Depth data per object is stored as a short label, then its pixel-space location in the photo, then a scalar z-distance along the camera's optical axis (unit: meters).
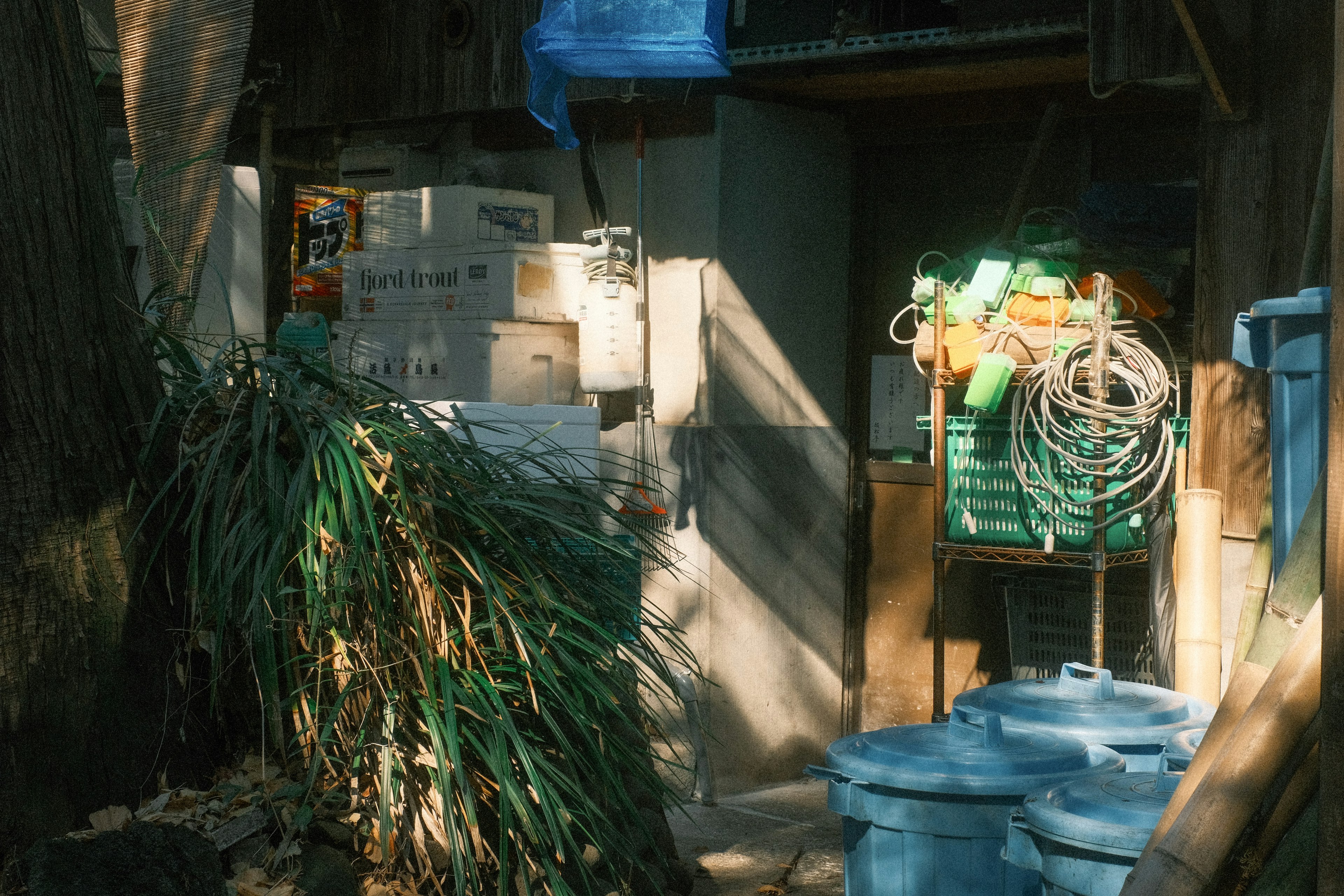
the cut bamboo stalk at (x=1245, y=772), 2.21
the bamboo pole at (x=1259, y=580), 4.52
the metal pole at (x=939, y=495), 5.78
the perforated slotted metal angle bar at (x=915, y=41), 5.66
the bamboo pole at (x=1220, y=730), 2.40
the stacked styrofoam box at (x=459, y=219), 6.88
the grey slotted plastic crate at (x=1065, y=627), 6.44
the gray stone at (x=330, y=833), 3.34
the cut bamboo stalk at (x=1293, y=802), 2.21
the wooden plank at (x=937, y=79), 6.10
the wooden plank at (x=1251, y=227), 4.98
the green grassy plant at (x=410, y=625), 3.27
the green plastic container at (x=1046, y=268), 5.71
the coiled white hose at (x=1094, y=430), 5.34
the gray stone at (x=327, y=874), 3.24
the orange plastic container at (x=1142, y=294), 5.73
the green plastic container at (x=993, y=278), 5.75
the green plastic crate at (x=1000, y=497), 5.66
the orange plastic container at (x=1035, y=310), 5.64
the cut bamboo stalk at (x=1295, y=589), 2.54
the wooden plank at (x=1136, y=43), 5.26
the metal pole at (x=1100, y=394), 5.36
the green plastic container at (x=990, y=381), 5.62
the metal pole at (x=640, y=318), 6.76
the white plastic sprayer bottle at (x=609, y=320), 6.71
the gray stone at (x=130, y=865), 2.82
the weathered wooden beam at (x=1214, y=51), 4.84
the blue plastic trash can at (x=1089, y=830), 2.70
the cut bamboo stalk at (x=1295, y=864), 2.18
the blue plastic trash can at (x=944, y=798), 3.28
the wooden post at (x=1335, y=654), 2.06
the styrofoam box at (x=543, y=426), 5.33
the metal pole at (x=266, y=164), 8.50
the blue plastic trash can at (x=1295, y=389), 2.80
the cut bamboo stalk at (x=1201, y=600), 5.09
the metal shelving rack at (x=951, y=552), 5.51
